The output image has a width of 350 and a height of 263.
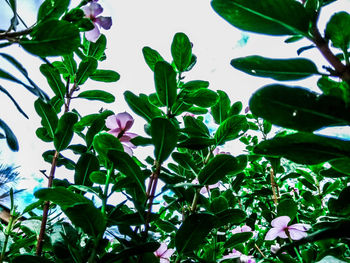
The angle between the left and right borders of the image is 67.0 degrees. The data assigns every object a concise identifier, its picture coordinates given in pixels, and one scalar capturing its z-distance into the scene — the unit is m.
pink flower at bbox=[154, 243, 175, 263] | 0.32
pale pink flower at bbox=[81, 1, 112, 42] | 0.31
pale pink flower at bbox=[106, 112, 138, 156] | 0.28
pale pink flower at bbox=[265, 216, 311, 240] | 0.30
